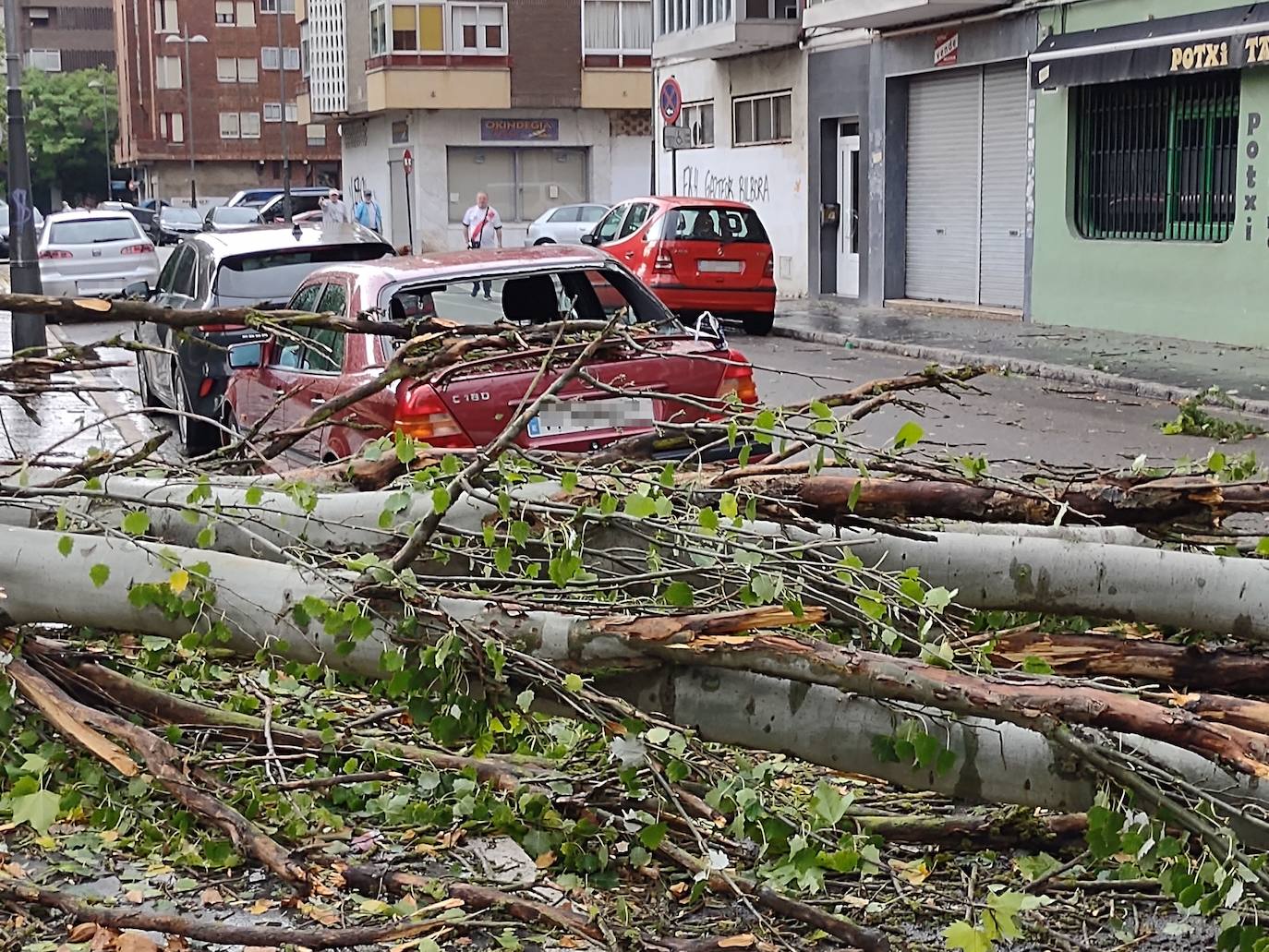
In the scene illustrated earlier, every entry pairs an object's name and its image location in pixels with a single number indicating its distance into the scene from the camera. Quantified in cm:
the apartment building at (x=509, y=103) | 4872
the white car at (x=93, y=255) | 2889
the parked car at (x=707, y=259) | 2188
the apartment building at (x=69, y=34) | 10975
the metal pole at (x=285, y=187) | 5134
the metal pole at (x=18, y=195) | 1992
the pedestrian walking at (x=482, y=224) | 3192
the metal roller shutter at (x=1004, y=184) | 2295
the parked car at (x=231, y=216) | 5331
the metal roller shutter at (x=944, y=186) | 2419
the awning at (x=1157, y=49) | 1759
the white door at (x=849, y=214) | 2769
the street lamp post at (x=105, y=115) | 9838
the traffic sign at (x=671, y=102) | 2655
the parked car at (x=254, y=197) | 6306
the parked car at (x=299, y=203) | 5662
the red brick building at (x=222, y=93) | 8456
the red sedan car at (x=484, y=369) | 738
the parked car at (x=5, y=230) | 4747
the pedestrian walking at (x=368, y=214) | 3991
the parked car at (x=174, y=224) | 5741
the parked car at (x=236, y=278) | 1220
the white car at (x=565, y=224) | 3756
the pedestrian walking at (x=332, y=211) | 3086
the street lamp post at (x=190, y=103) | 7806
